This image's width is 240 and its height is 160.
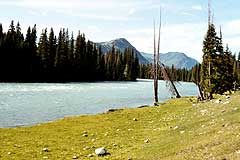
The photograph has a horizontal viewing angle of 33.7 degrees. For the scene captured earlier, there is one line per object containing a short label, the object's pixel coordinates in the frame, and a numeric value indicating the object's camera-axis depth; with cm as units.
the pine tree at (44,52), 13762
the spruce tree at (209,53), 5325
